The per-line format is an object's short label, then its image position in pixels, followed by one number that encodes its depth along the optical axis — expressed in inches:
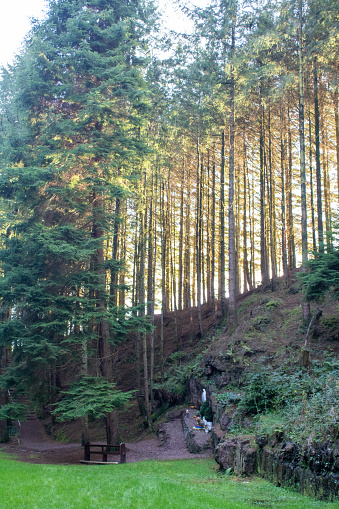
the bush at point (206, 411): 485.4
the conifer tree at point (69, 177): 481.7
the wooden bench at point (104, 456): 430.3
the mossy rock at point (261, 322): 543.3
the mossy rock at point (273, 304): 587.2
